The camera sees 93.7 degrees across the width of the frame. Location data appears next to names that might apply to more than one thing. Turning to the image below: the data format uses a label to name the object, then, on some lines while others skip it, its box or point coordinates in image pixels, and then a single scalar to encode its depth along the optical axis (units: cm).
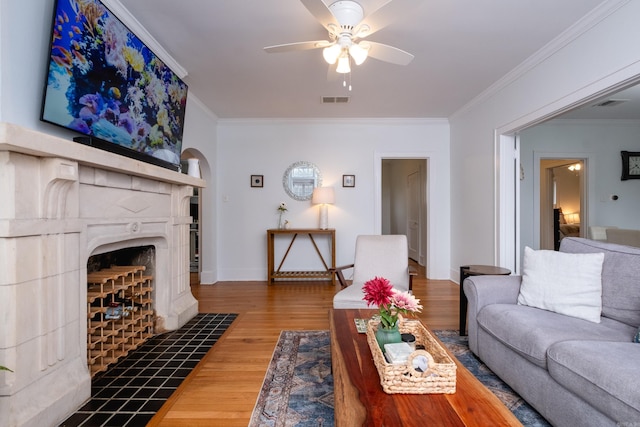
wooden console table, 447
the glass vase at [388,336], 141
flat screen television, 162
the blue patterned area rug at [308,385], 158
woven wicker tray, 112
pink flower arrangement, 139
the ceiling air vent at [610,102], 382
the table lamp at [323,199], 450
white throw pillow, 183
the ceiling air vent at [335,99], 384
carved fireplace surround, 134
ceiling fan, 167
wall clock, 468
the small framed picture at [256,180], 478
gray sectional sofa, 122
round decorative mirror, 477
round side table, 255
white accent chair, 290
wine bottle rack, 198
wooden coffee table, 97
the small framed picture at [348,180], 478
